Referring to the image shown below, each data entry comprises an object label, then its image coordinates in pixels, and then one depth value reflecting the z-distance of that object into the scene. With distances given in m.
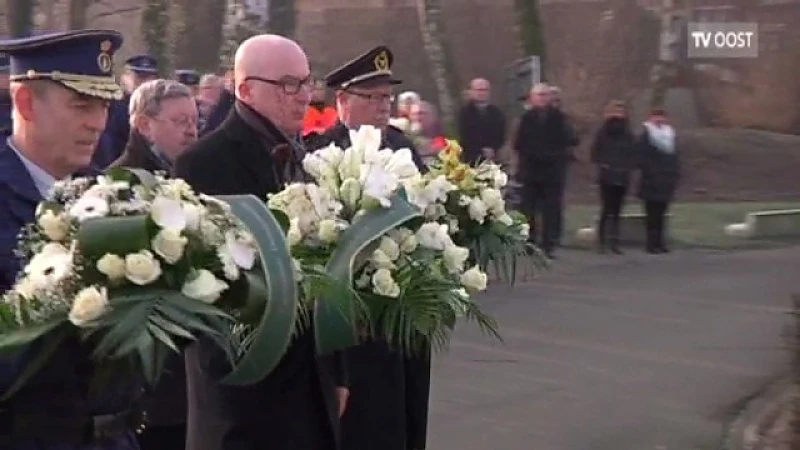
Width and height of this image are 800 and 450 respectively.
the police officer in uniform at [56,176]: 3.58
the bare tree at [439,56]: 24.81
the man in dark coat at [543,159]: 17.69
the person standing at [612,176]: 18.75
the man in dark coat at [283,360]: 4.62
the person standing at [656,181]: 18.88
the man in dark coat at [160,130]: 5.36
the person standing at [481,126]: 17.80
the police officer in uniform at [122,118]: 6.53
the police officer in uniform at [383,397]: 5.55
